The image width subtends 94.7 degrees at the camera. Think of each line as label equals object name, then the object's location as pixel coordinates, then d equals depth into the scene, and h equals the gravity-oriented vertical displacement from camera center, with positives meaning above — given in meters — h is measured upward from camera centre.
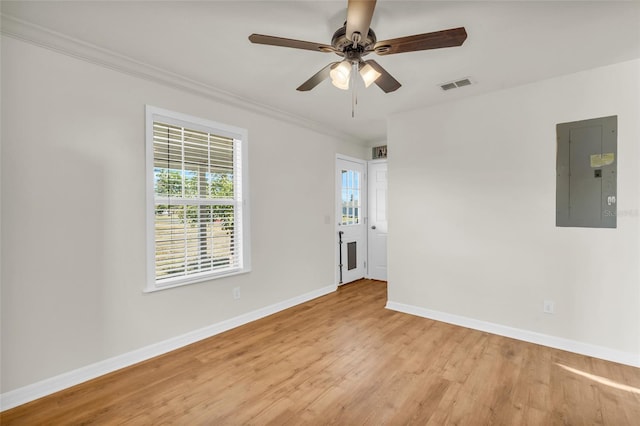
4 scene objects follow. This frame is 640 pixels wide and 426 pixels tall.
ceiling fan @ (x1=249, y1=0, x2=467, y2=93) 1.53 +0.98
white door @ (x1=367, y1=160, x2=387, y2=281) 5.18 -0.20
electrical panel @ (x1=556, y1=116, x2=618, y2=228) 2.53 +0.31
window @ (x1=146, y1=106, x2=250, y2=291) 2.66 +0.09
